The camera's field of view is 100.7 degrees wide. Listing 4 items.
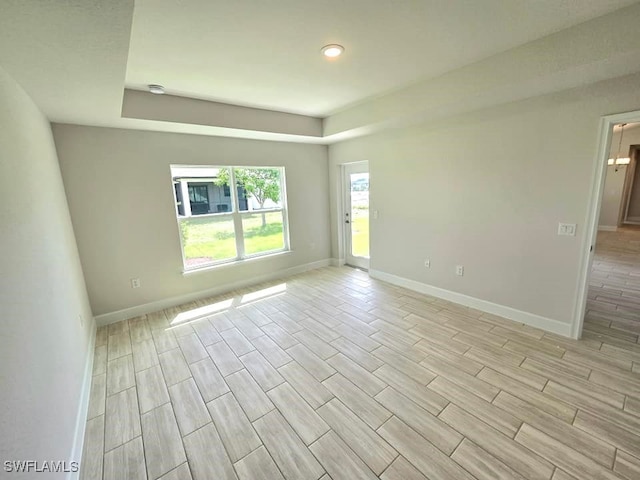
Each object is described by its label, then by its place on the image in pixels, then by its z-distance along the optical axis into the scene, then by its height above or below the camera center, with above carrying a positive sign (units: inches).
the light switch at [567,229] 104.0 -17.8
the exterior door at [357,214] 196.1 -17.2
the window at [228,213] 155.5 -10.0
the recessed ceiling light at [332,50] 83.4 +45.4
